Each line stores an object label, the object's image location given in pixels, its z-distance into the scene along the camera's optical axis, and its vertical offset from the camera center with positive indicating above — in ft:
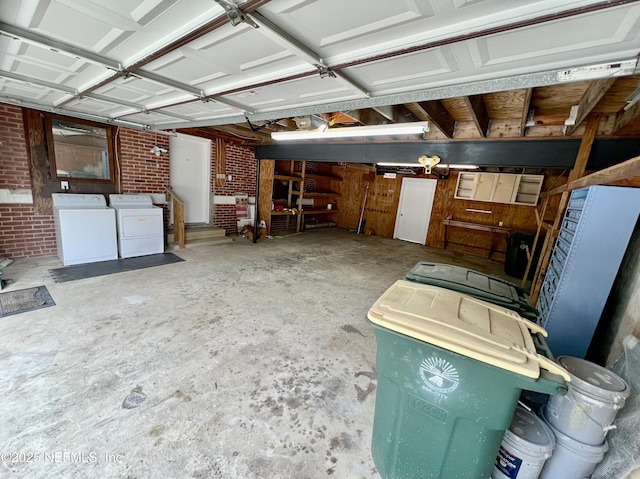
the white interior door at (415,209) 25.07 -1.01
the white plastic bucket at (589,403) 3.77 -2.78
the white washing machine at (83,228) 12.45 -3.30
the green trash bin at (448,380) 3.39 -2.45
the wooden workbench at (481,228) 20.94 -1.85
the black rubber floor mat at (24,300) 8.64 -5.13
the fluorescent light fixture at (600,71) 4.08 +2.43
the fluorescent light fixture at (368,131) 8.07 +2.15
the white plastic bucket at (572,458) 3.97 -3.77
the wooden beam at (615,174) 3.72 +0.82
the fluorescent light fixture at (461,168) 20.80 +2.96
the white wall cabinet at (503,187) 20.38 +1.72
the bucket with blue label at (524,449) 4.03 -3.71
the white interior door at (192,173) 18.28 +0.03
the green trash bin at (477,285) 5.40 -1.81
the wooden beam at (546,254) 9.12 -1.59
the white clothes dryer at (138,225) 14.19 -3.21
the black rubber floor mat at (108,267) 11.64 -5.10
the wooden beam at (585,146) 8.29 +2.35
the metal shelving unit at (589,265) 5.51 -1.04
